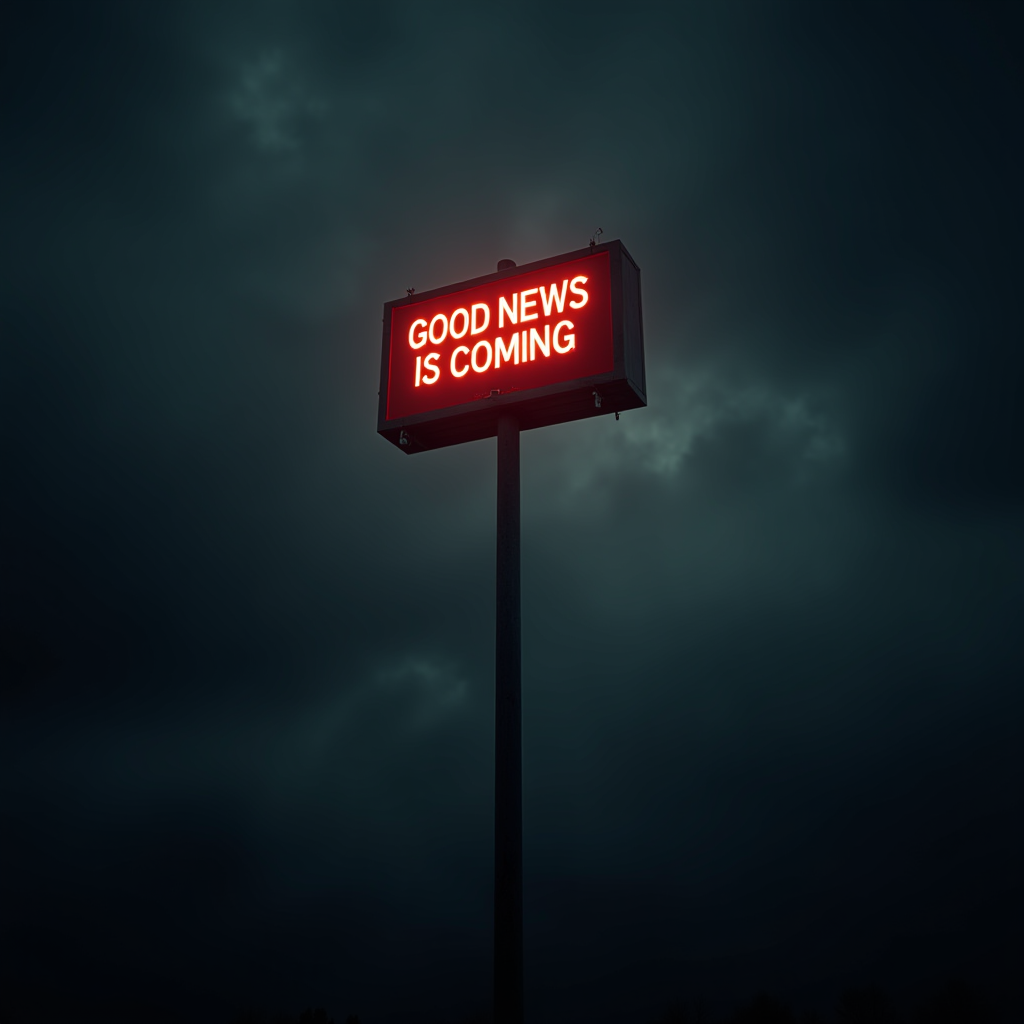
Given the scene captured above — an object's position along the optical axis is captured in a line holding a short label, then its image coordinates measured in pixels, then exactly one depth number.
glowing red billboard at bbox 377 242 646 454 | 10.27
